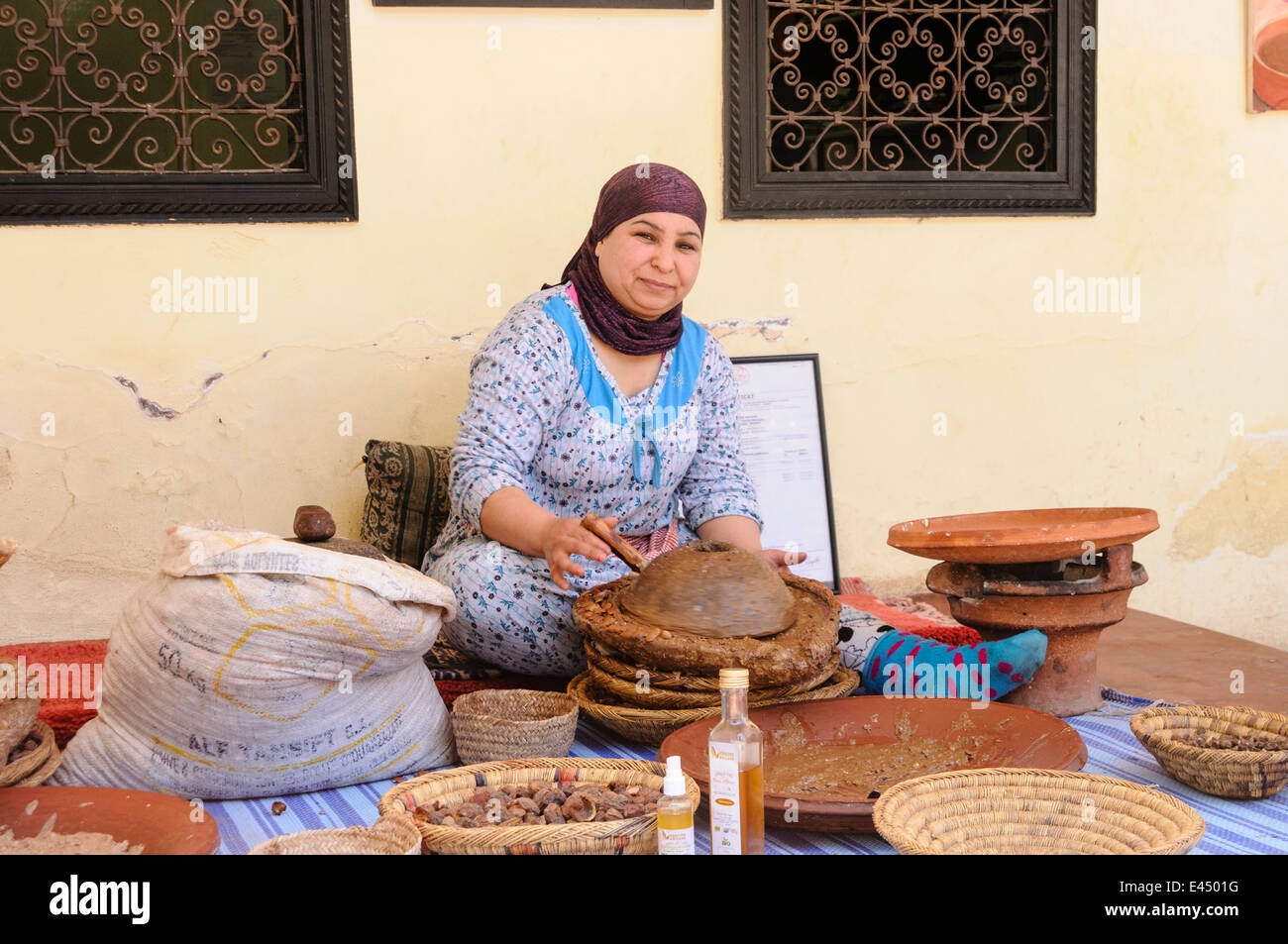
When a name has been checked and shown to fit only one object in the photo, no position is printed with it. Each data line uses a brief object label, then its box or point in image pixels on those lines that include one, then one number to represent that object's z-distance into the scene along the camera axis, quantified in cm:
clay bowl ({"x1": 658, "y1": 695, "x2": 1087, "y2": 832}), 215
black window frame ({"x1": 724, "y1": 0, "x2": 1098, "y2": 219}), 415
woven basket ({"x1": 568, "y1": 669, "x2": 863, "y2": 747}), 265
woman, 303
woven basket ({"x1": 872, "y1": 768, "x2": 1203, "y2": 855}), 191
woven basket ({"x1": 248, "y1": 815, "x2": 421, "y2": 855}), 181
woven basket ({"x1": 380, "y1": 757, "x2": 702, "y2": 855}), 181
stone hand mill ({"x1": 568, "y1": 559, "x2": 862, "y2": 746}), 265
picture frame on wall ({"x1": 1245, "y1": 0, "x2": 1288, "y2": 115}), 443
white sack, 236
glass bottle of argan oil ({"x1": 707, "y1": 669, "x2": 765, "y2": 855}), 177
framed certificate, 424
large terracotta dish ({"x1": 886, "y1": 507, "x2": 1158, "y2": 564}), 290
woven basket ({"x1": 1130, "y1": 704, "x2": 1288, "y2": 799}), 234
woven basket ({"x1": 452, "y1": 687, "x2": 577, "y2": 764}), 254
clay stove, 293
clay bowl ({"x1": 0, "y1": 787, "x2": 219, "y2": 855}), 202
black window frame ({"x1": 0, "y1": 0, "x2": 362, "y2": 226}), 378
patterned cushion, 375
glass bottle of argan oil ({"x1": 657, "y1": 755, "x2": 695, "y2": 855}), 171
